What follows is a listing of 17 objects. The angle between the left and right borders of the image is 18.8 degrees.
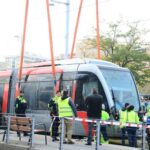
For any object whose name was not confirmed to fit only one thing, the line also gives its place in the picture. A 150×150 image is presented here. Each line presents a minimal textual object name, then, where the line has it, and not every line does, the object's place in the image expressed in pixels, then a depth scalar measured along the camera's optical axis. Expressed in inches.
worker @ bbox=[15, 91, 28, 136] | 674.8
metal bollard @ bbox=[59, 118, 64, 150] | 471.5
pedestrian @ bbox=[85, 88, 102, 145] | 538.9
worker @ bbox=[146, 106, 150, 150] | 549.9
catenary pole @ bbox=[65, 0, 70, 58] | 1153.6
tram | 668.1
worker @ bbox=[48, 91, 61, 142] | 573.6
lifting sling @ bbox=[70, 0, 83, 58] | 764.3
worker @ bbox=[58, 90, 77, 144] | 530.0
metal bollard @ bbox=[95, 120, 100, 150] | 455.7
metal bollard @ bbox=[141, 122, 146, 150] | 431.2
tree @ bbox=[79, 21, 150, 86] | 1660.9
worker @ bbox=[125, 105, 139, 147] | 548.4
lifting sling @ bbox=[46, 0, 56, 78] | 717.9
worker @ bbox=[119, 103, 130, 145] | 567.8
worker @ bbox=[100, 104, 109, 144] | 563.2
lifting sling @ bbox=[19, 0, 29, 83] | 752.5
